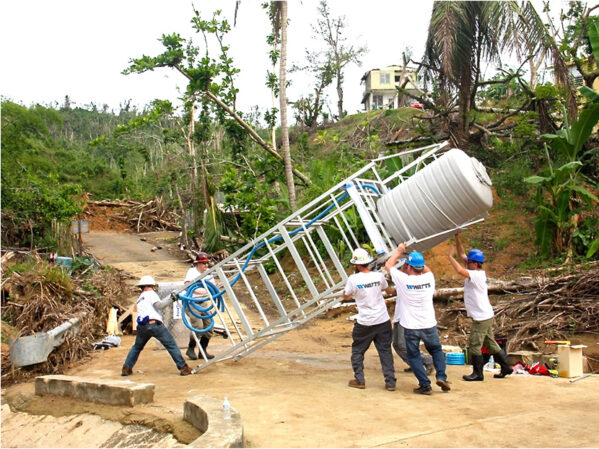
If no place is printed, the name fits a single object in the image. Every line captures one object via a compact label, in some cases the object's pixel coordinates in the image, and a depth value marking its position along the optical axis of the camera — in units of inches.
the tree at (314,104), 1401.3
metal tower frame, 266.2
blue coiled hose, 300.0
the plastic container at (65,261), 520.9
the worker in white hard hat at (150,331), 291.3
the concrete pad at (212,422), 161.4
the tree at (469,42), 526.9
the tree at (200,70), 565.3
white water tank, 247.1
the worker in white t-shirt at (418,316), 246.2
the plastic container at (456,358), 312.8
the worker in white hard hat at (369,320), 254.2
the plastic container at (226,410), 181.1
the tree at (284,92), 625.6
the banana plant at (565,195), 438.3
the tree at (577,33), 540.1
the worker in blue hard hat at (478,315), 266.5
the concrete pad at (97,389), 227.5
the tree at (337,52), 1459.2
